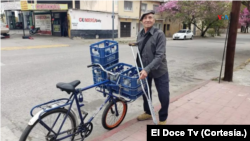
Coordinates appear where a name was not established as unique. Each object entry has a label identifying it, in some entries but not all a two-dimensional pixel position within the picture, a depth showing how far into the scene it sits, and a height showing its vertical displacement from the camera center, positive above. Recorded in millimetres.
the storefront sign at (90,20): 19781 +1416
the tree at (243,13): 18488 +2176
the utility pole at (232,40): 6070 -107
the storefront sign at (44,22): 22938 +1224
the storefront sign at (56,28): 22202 +610
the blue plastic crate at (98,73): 3324 -615
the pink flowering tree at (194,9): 27922 +3576
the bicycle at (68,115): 2592 -1072
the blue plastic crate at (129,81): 3024 -671
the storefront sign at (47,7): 19359 +2453
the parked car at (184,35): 26578 +96
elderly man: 3078 -295
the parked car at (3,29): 16978 +334
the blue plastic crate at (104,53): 3344 -301
